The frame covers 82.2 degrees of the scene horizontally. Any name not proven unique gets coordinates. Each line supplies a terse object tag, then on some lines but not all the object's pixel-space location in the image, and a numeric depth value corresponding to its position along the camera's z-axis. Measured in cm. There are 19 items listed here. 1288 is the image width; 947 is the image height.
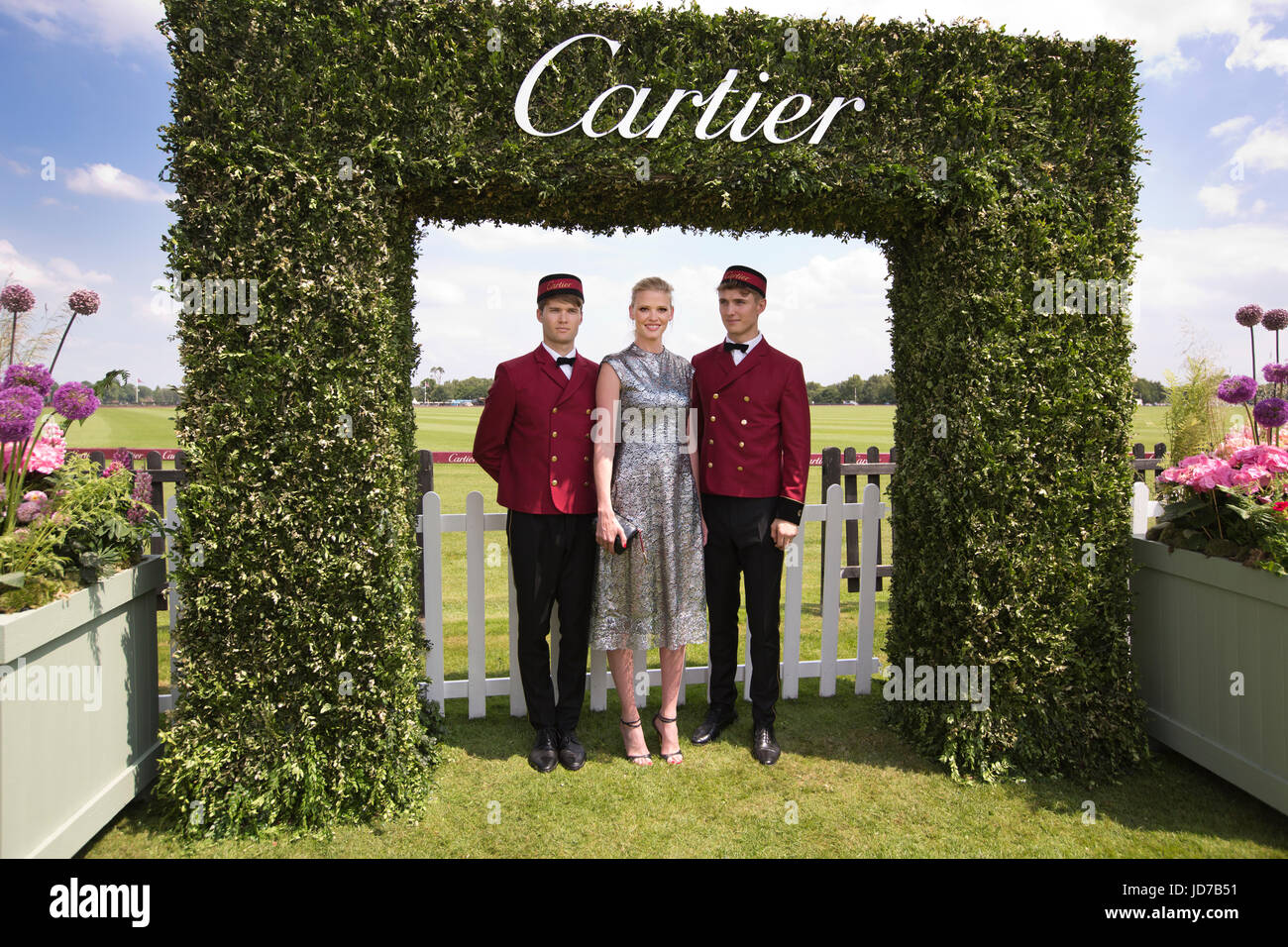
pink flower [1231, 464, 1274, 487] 351
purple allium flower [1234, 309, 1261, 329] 410
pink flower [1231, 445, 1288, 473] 353
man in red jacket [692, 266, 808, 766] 386
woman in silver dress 379
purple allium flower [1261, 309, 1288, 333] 405
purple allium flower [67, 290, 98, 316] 348
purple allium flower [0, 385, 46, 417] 302
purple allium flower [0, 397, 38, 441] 292
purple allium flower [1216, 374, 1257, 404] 392
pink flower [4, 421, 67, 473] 322
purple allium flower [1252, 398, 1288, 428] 367
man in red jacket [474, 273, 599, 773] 379
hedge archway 333
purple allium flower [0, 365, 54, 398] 320
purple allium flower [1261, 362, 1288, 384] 389
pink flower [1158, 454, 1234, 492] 367
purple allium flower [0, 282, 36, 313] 332
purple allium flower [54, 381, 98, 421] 332
